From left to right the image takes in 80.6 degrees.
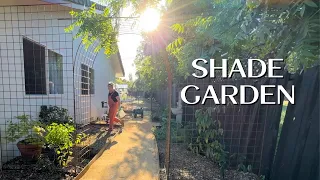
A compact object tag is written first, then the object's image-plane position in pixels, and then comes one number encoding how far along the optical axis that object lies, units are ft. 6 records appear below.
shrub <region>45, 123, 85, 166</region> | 10.68
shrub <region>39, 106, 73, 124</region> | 16.36
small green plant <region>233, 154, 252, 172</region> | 11.28
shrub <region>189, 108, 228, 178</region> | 11.75
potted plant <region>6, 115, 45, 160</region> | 11.18
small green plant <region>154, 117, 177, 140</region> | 18.37
